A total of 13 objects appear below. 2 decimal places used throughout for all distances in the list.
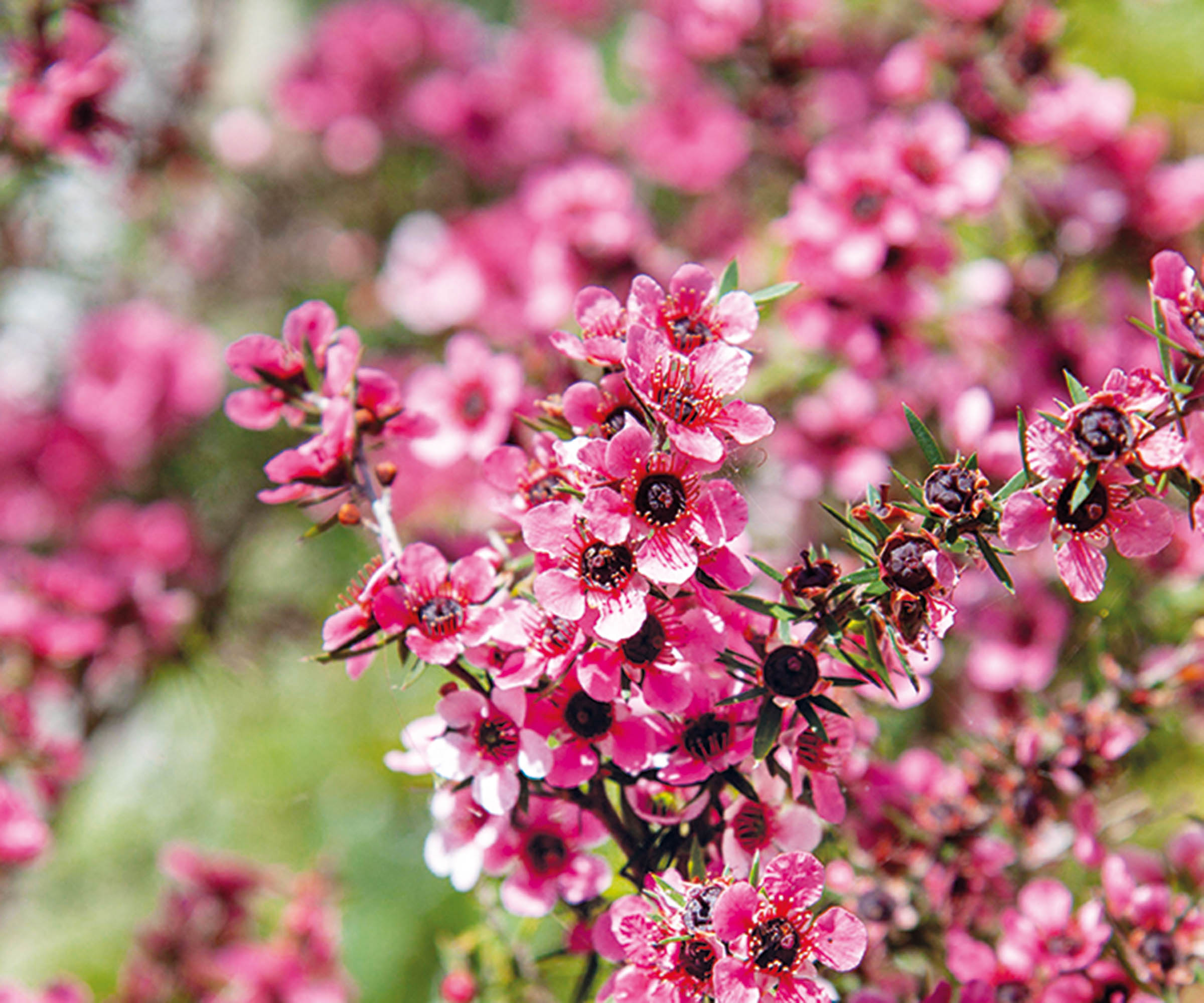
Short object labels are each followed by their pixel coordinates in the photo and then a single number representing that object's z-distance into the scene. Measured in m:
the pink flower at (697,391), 0.33
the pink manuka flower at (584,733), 0.34
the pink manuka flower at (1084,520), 0.33
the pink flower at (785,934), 0.33
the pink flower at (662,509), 0.33
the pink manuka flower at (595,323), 0.34
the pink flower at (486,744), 0.34
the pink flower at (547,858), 0.35
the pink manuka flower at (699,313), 0.35
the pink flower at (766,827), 0.34
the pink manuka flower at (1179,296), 0.33
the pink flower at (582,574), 0.33
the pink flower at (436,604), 0.34
